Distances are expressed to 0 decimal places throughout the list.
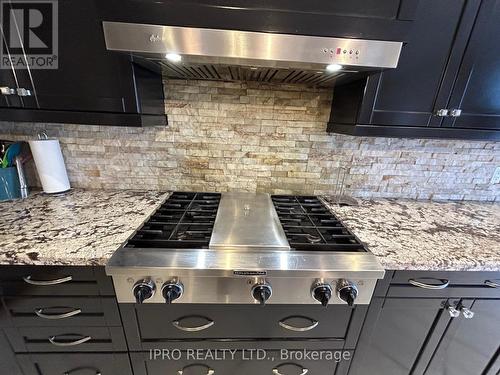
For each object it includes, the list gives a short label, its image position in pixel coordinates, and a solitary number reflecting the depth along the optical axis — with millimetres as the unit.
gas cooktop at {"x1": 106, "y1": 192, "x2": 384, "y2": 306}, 746
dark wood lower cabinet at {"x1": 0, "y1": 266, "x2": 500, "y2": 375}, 817
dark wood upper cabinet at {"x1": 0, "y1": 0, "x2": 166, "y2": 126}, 835
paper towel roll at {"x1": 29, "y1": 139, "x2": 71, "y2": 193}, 1149
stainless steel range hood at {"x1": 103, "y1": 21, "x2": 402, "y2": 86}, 714
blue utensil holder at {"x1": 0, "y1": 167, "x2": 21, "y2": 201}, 1131
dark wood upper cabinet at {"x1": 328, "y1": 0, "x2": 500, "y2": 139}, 870
